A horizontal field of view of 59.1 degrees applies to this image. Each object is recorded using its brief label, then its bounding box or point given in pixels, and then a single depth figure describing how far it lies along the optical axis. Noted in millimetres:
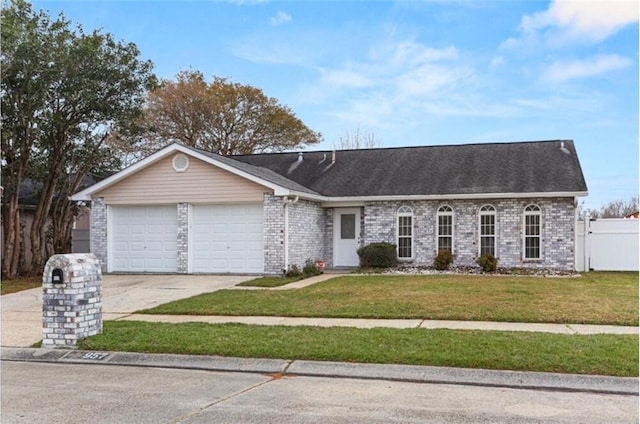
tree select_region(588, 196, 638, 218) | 44438
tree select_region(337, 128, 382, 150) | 40812
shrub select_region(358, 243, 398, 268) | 18594
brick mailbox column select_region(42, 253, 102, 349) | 7777
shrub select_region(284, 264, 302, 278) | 16688
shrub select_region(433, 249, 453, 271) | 18297
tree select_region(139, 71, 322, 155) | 36125
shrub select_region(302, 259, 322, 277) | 17406
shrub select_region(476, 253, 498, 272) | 17609
